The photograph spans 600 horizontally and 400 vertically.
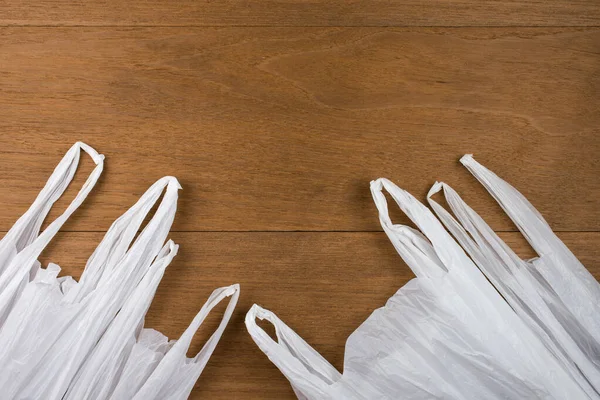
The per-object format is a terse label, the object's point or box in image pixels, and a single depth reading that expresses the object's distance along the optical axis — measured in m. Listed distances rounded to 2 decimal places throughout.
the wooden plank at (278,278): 0.53
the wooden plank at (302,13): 0.56
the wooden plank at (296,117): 0.55
